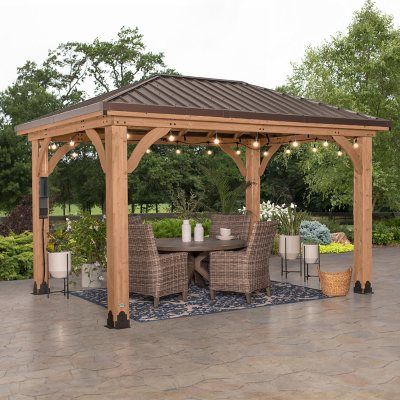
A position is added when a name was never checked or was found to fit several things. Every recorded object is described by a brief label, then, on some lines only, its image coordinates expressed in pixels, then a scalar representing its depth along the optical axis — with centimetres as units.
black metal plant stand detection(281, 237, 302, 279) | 1075
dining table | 900
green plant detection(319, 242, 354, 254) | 1486
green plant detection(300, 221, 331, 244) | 1510
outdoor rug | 797
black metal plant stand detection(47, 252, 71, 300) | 906
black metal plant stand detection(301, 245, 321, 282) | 1024
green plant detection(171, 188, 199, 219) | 1070
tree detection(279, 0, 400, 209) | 1889
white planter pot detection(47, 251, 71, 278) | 898
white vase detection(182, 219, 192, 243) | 987
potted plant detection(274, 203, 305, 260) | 1082
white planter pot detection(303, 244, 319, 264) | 1028
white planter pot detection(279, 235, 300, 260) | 1082
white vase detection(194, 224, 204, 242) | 985
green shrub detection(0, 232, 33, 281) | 1116
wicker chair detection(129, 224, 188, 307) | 832
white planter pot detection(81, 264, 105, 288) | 1005
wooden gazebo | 720
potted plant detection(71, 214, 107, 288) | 996
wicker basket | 898
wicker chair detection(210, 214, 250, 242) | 1056
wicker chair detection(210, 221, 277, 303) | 860
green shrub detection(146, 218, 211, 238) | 1452
